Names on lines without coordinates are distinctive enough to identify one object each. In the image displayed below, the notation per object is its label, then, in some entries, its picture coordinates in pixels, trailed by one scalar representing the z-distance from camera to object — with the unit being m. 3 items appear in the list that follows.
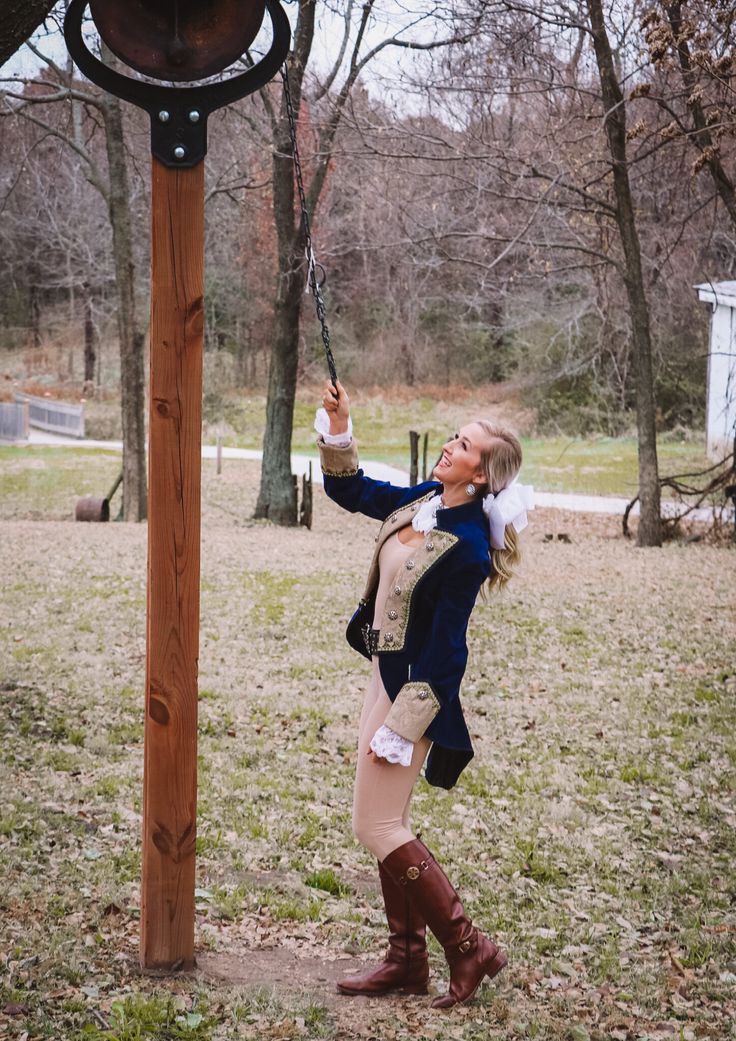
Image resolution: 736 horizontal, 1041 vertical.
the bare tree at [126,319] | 17.17
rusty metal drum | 17.42
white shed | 23.36
